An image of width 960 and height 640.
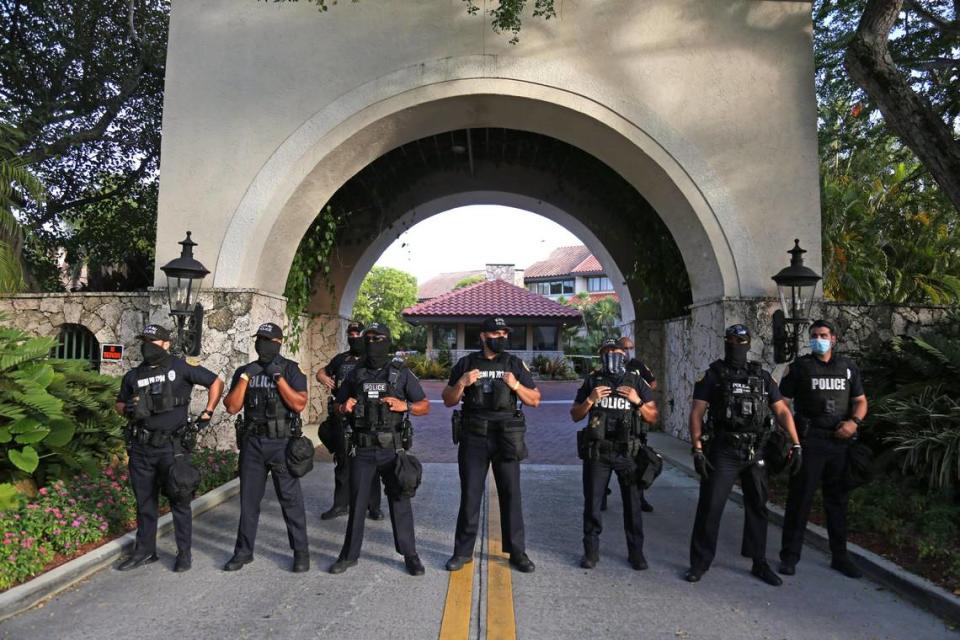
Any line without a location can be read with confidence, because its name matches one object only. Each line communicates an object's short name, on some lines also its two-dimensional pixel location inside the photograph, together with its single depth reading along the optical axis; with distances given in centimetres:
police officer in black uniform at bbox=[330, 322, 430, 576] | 464
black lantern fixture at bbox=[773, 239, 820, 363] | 733
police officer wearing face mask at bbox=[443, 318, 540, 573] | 476
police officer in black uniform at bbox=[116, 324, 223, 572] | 473
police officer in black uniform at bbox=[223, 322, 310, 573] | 473
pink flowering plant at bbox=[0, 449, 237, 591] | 443
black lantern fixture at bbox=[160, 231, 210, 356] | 752
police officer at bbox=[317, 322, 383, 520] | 616
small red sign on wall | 888
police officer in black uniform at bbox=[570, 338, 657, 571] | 480
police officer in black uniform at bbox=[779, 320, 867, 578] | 485
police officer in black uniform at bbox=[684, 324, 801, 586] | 465
